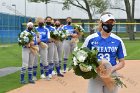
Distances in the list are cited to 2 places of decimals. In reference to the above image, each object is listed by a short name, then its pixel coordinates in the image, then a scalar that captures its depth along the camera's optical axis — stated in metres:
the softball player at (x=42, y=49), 13.97
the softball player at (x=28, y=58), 13.23
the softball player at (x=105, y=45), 6.64
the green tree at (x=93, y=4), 54.75
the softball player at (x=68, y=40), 16.16
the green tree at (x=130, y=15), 48.59
